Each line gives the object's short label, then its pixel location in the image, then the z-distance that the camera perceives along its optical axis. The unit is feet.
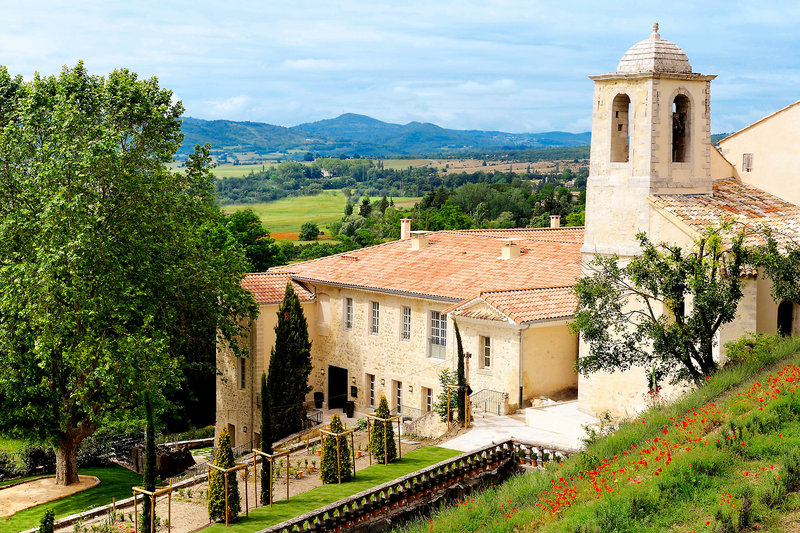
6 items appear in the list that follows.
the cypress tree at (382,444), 78.12
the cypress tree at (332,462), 73.20
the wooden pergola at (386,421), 76.64
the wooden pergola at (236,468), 64.85
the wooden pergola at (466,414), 84.79
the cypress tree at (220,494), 65.62
